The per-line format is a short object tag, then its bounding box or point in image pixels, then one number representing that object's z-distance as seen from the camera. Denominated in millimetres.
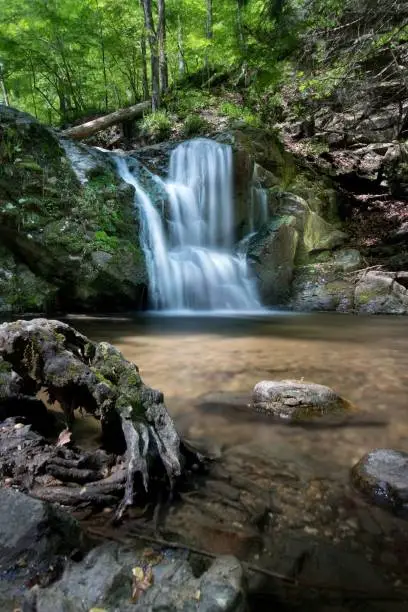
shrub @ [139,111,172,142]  14562
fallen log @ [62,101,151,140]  14265
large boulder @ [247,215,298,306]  11008
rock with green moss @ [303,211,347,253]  12164
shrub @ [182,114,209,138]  14375
